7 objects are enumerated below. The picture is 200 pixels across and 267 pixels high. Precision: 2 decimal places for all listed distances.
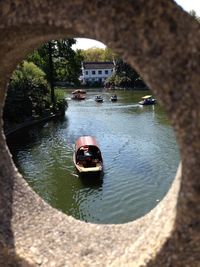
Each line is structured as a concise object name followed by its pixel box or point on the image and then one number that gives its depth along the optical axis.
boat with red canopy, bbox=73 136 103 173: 11.19
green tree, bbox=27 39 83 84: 23.70
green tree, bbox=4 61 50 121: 17.95
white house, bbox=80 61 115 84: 54.57
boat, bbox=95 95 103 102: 28.51
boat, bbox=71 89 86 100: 30.93
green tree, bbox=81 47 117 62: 61.12
